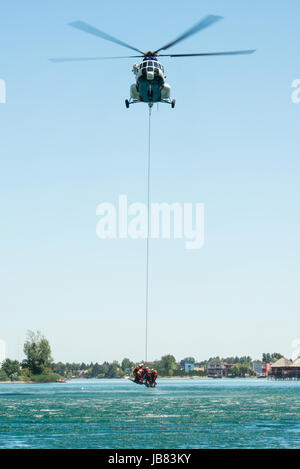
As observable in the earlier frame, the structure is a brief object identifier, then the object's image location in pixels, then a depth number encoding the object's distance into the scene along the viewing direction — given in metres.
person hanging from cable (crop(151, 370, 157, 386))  132.90
